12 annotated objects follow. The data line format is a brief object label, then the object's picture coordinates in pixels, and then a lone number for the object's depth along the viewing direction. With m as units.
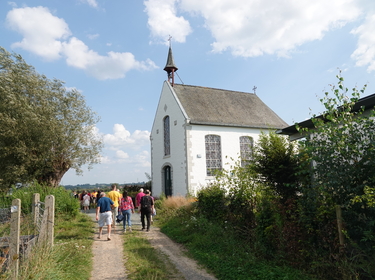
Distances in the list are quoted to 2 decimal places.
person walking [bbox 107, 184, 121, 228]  10.55
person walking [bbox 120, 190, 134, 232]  10.40
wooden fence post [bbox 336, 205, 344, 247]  5.34
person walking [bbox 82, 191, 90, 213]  18.57
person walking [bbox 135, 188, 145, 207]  12.31
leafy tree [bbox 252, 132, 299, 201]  8.79
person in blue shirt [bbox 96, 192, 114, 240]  9.38
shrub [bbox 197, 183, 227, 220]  10.13
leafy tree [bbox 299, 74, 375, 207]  5.16
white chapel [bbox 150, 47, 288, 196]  19.08
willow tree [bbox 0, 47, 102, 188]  15.66
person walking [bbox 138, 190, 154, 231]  10.68
